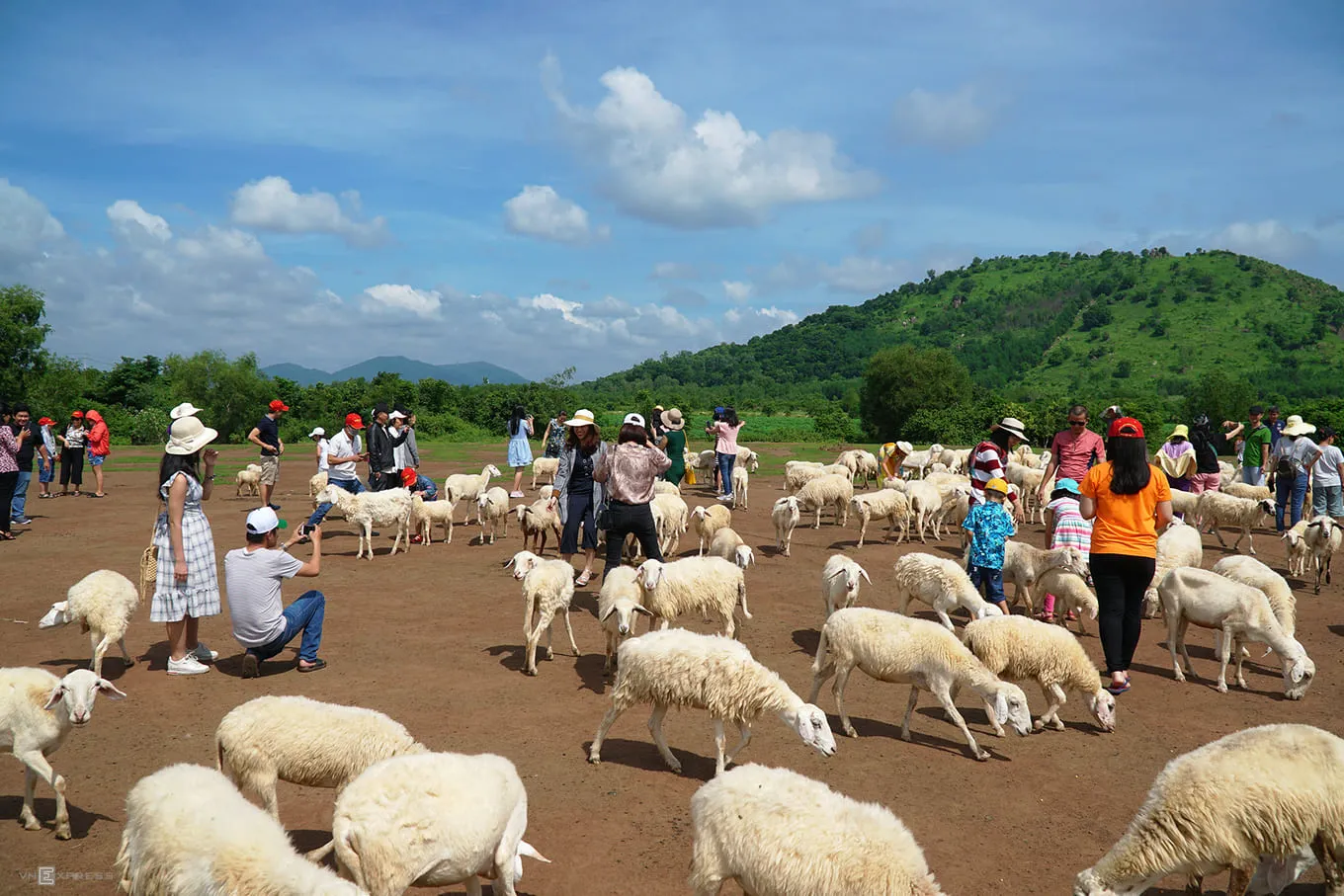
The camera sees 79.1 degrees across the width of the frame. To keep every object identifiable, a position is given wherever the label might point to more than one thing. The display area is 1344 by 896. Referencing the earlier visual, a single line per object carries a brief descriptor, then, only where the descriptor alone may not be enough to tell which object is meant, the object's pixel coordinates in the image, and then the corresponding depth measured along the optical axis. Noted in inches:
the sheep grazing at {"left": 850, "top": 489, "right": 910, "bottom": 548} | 583.5
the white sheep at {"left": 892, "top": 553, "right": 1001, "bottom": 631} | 351.9
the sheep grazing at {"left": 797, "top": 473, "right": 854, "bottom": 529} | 668.1
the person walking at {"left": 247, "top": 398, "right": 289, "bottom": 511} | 580.1
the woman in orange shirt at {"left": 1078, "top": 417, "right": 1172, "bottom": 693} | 277.9
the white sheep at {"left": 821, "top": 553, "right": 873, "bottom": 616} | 355.6
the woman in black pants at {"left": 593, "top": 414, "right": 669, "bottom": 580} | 356.2
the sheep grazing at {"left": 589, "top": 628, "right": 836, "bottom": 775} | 223.8
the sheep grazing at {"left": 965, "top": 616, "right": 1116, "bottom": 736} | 271.9
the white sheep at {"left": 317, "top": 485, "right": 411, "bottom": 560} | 516.4
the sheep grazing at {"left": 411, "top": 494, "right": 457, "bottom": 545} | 564.1
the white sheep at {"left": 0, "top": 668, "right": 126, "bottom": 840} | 193.8
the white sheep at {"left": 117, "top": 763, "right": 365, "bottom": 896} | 134.6
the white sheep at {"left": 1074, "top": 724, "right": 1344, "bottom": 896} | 161.0
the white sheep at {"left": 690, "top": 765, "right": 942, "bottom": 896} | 145.1
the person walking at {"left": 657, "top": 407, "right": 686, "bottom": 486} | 652.8
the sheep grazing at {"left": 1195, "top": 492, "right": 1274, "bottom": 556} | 564.1
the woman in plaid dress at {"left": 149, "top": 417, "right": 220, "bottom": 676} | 284.2
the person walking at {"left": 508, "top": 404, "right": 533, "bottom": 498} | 722.2
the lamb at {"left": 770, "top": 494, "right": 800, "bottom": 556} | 544.7
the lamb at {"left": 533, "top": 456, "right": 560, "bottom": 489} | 829.8
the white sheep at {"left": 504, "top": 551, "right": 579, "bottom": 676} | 313.3
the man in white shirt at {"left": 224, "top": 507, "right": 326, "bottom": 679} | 276.2
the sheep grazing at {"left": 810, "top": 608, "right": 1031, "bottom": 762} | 252.8
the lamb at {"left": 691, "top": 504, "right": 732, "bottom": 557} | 511.2
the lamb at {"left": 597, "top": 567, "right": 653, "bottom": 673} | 291.6
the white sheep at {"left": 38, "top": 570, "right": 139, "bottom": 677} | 283.3
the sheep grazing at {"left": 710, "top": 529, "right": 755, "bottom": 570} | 454.3
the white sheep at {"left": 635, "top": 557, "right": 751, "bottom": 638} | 320.2
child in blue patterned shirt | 370.0
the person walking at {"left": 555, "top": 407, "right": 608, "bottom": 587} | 408.2
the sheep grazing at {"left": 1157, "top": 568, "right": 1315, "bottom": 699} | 303.6
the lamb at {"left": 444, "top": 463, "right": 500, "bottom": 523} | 640.4
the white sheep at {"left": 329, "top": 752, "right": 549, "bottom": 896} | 145.9
